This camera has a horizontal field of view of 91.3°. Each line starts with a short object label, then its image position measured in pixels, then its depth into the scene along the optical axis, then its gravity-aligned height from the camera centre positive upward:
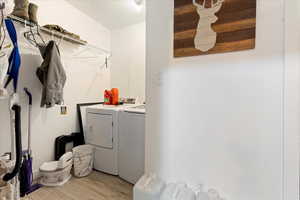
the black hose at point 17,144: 1.05 -0.34
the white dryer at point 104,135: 2.09 -0.55
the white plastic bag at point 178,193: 1.14 -0.75
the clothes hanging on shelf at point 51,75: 1.82 +0.30
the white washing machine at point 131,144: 1.82 -0.60
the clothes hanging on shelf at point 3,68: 1.02 +0.22
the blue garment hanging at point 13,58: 1.21 +0.35
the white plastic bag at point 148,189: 1.19 -0.75
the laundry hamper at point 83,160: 2.08 -0.90
